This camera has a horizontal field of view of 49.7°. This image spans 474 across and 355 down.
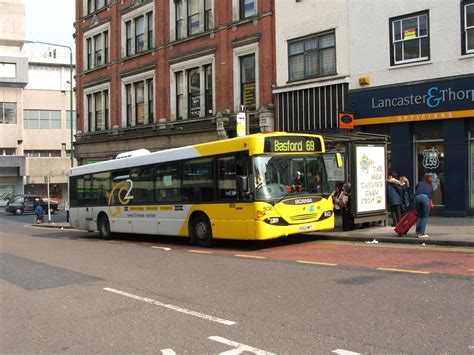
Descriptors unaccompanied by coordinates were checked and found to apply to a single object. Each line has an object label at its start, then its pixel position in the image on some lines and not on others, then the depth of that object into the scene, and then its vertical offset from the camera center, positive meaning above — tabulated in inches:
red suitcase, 512.7 -36.1
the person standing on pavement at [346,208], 596.1 -23.2
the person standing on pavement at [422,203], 500.4 -15.7
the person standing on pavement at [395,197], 607.2 -11.4
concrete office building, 2399.1 +378.4
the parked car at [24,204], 1744.6 -40.6
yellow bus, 488.7 +0.2
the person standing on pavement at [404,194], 647.1 -8.5
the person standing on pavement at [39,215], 1252.0 -56.4
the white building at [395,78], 685.9 +165.6
